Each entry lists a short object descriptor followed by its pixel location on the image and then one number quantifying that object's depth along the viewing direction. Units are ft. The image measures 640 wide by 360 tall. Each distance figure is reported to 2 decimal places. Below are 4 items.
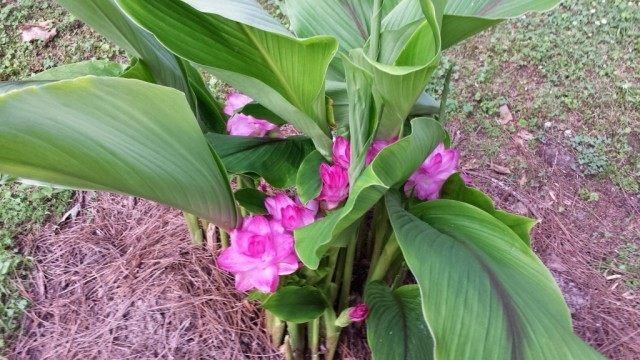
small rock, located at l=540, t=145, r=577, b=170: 5.96
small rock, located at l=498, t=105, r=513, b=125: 6.27
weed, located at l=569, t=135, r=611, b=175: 5.95
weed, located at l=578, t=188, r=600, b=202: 5.72
